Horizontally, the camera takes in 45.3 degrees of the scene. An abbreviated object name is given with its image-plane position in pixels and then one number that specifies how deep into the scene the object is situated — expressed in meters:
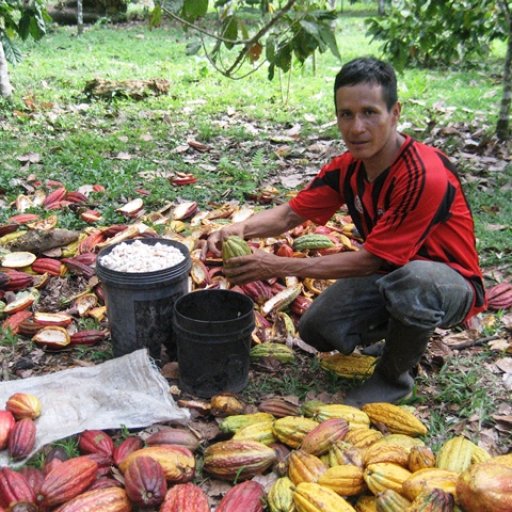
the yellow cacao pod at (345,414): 2.65
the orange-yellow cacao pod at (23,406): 2.71
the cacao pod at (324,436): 2.46
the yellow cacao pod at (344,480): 2.25
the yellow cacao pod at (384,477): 2.21
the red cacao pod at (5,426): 2.52
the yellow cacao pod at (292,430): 2.58
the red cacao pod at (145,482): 2.18
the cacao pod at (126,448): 2.46
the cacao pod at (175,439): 2.57
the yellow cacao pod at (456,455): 2.30
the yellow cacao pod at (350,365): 3.20
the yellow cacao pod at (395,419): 2.65
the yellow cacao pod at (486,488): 1.95
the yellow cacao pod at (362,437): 2.50
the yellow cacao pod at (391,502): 2.06
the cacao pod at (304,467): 2.30
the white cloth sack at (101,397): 2.71
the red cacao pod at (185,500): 2.13
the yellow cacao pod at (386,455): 2.35
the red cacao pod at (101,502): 2.09
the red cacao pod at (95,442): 2.52
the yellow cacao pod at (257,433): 2.59
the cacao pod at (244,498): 2.16
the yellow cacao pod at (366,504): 2.20
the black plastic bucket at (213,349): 2.88
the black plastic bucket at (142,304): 3.03
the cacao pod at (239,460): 2.41
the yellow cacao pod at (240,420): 2.65
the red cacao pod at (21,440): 2.48
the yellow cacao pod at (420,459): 2.30
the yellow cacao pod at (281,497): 2.16
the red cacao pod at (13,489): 2.14
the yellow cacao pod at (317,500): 2.07
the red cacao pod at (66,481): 2.17
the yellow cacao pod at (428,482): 2.10
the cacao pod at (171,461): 2.34
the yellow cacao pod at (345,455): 2.37
